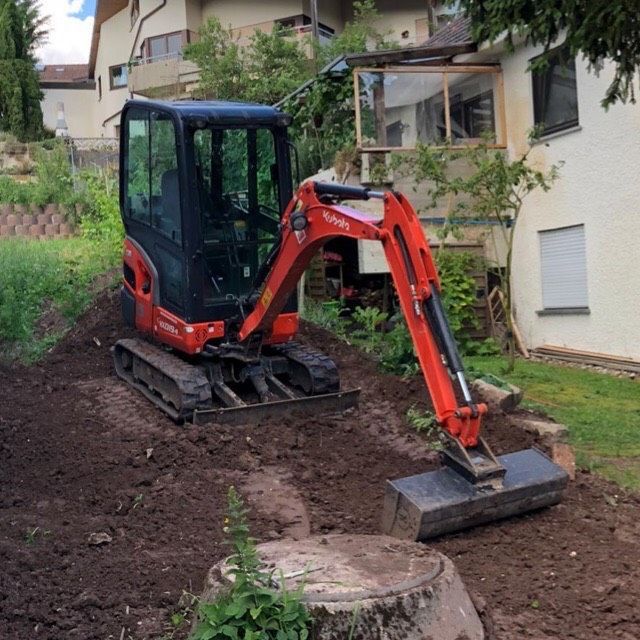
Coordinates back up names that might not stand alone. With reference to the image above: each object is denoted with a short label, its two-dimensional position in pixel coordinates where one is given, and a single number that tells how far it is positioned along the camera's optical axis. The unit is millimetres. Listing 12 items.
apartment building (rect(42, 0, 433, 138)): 30250
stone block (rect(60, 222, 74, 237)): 17312
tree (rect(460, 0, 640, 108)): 6801
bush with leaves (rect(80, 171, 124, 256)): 15105
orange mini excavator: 7918
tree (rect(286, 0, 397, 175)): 15555
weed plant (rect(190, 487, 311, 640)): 3279
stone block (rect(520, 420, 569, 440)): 6855
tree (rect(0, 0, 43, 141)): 35719
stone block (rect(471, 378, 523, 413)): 7820
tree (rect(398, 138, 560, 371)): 10781
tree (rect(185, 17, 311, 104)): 24562
